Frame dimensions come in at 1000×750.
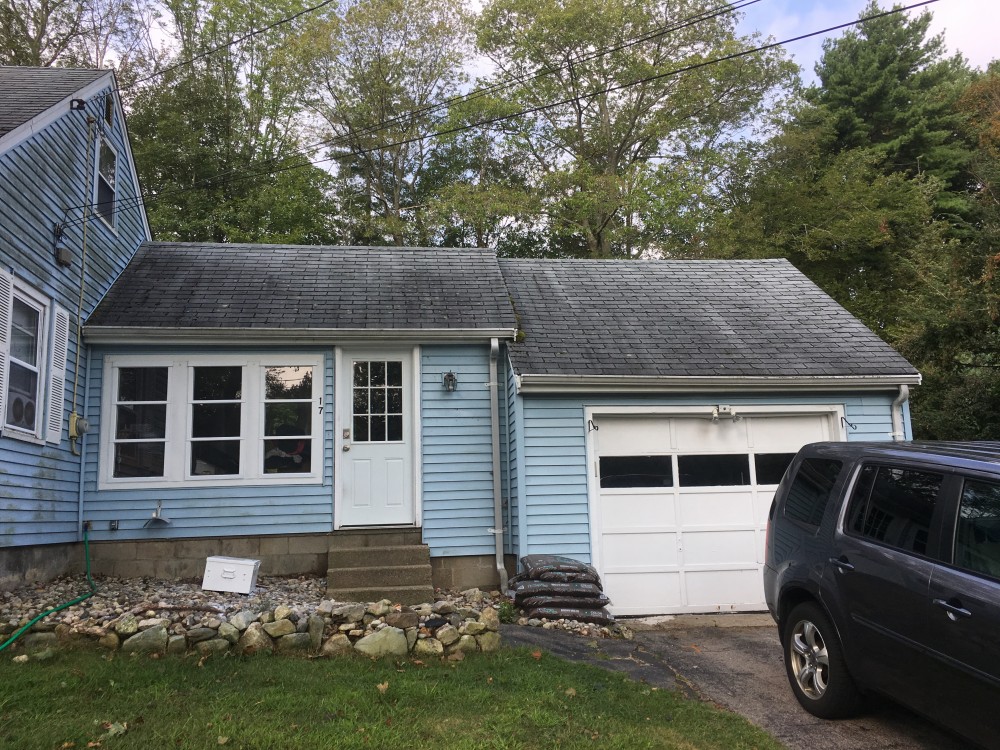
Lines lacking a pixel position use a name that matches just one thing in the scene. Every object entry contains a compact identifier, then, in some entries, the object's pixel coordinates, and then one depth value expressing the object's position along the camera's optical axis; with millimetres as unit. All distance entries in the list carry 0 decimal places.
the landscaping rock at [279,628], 5191
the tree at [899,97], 23297
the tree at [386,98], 23141
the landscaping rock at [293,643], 5160
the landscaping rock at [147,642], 5012
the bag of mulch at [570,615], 6723
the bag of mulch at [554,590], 6906
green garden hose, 4917
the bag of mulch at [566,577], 7094
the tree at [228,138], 20734
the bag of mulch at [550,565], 7164
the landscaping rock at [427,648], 5160
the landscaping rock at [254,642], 5090
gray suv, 3246
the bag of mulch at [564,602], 6824
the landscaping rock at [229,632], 5094
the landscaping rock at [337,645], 5156
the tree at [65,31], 20047
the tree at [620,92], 23031
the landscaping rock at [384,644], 5125
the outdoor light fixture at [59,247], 7496
